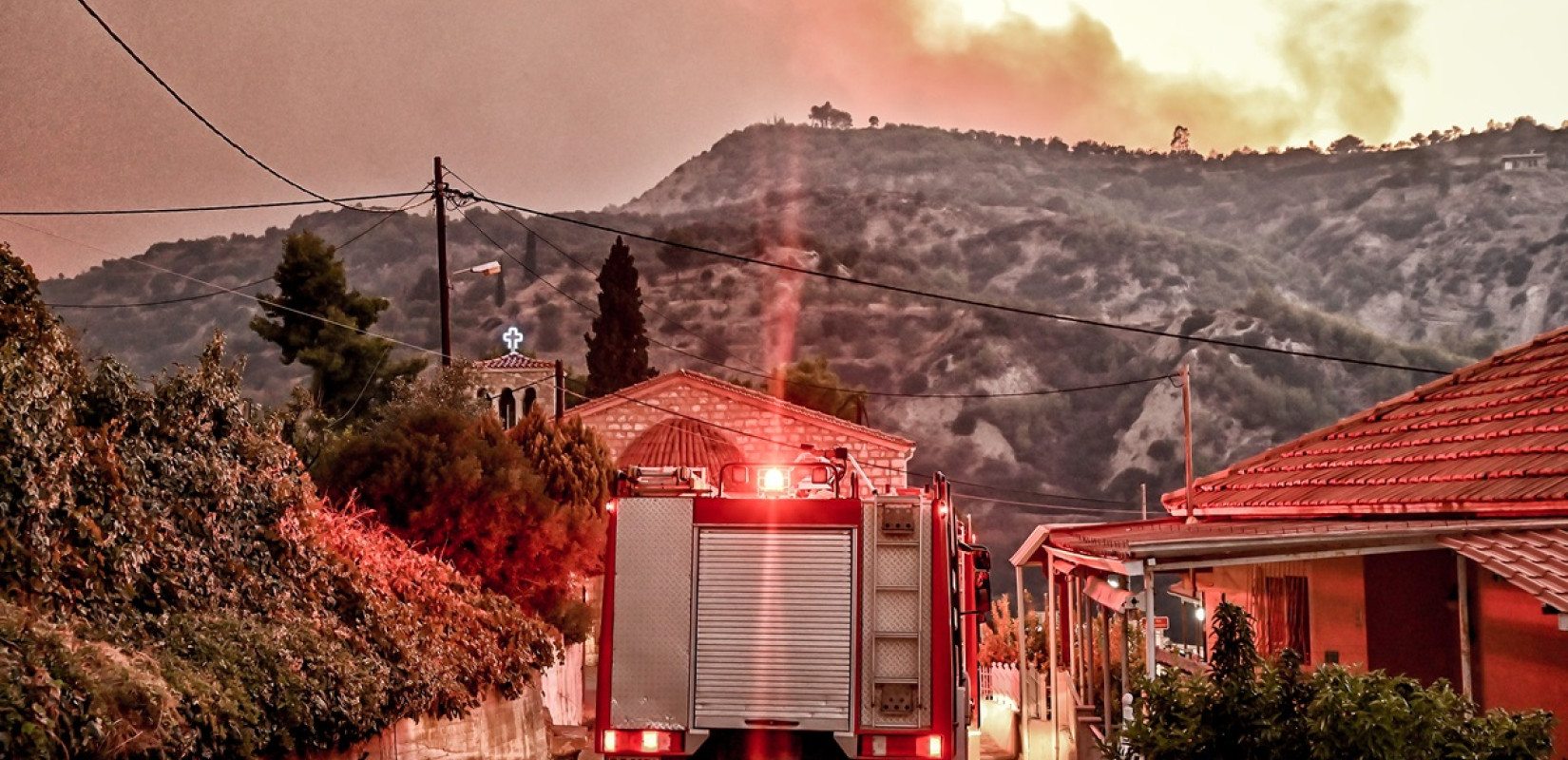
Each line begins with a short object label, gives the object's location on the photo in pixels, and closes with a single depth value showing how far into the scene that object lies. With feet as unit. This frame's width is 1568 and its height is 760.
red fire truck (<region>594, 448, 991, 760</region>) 38.11
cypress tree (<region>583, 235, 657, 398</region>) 232.32
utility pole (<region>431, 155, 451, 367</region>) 105.40
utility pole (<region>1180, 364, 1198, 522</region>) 107.89
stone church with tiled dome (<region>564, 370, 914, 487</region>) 159.53
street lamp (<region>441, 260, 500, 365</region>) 105.19
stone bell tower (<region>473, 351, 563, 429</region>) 162.71
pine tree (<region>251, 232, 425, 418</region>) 149.59
